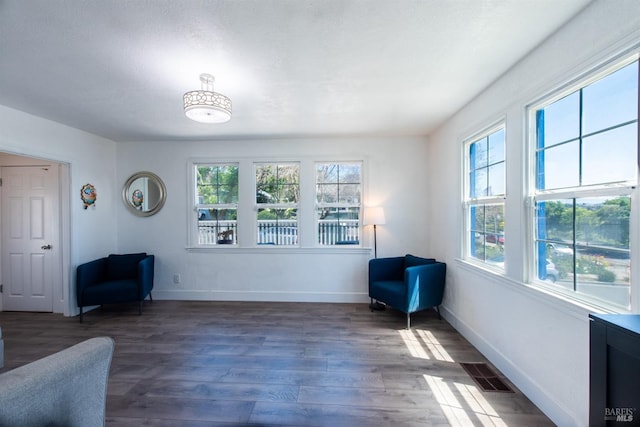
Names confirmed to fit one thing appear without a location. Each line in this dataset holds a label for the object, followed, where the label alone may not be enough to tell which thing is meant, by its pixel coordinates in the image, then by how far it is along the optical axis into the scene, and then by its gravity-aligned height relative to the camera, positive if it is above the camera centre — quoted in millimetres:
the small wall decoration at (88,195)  3572 +269
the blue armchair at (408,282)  2998 -904
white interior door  3546 -303
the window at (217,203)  4059 +158
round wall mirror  4027 +314
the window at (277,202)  4004 +167
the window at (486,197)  2365 +149
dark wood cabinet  817 -542
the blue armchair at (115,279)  3264 -910
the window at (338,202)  3955 +161
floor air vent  1975 -1357
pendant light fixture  1979 +853
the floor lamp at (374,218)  3591 -82
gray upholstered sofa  900 -683
